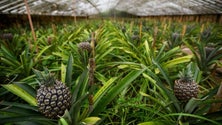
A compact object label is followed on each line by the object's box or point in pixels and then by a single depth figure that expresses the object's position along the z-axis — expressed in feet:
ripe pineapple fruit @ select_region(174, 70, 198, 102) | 2.53
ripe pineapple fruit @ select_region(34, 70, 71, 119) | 2.14
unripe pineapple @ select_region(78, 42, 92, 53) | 4.88
